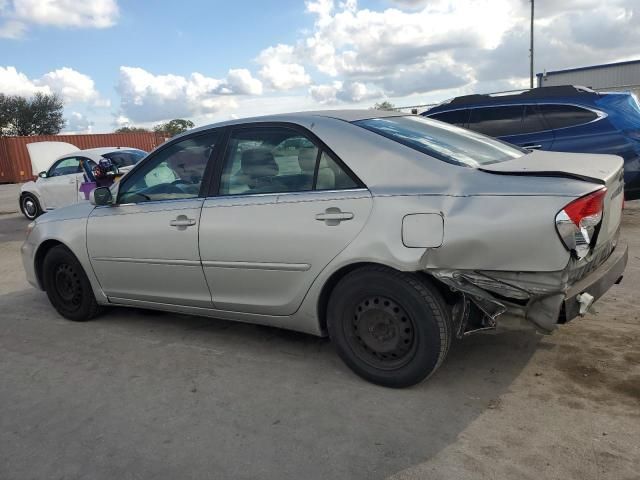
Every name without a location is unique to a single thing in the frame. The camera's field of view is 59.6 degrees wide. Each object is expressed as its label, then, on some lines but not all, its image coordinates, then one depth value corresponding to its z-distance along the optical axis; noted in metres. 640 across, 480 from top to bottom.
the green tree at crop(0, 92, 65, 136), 50.31
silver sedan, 2.82
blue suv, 6.88
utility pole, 29.91
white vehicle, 11.35
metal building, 35.97
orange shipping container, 28.75
